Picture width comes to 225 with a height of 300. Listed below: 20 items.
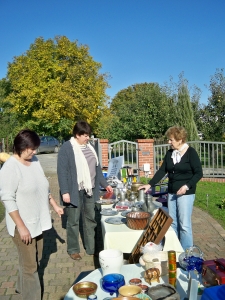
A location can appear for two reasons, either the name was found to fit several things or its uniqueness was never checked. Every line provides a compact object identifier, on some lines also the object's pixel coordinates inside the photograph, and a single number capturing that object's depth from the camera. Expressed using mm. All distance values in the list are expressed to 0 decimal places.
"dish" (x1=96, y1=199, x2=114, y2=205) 4531
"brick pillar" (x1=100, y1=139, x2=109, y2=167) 12766
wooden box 2766
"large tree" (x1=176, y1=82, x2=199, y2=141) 15703
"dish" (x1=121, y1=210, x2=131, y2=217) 3849
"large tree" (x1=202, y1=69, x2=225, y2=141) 14836
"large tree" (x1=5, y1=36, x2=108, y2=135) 21000
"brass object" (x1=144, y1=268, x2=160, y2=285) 2209
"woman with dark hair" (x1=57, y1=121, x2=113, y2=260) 4250
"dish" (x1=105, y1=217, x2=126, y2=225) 3597
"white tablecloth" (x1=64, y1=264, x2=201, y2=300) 2098
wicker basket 3334
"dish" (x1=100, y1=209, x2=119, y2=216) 3927
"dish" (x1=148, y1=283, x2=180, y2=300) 1915
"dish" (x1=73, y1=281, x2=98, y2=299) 2068
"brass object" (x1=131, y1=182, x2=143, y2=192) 4848
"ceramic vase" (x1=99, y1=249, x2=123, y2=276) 2303
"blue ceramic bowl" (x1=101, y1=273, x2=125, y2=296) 2107
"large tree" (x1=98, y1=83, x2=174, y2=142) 17266
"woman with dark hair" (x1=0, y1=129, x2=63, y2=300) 2777
